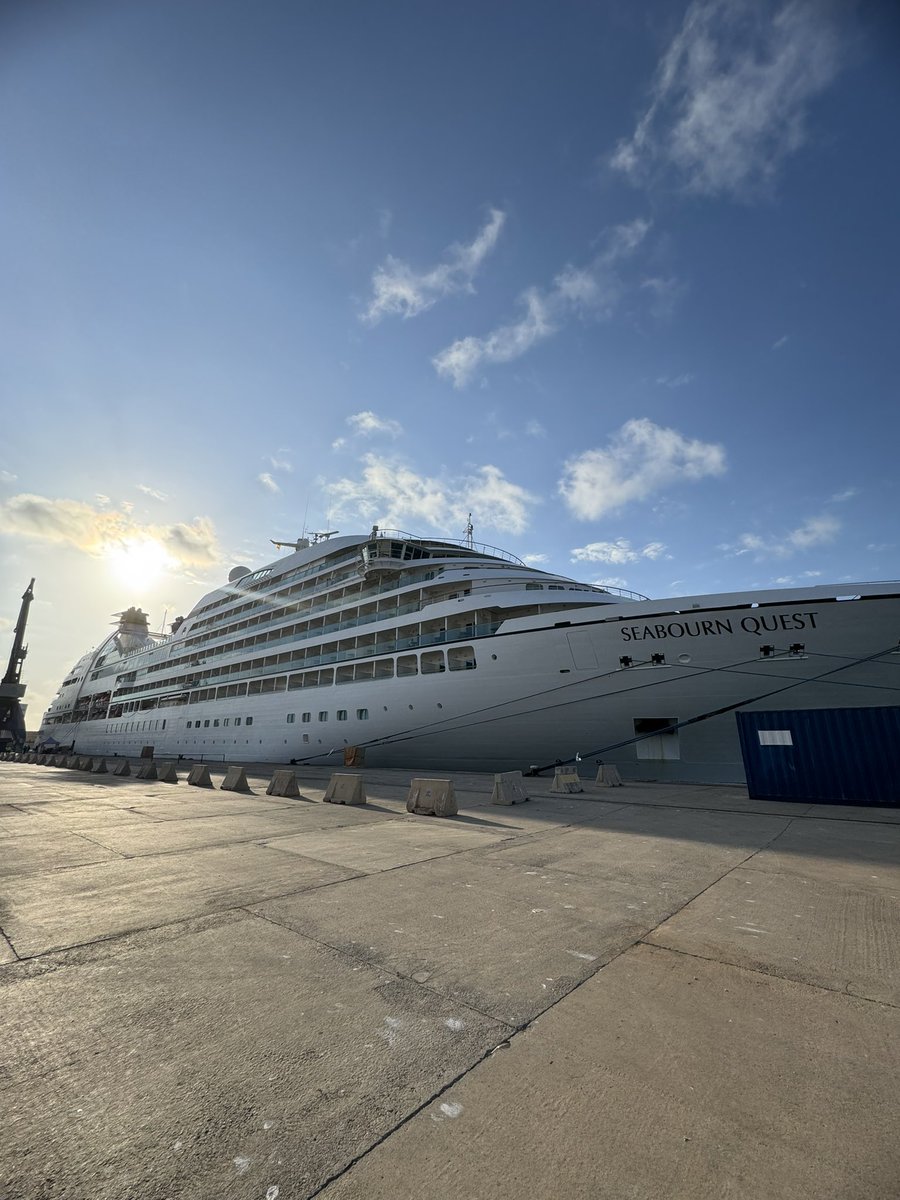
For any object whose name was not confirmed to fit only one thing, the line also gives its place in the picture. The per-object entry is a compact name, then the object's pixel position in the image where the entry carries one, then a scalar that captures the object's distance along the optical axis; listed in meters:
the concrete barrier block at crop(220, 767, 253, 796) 13.99
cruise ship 14.28
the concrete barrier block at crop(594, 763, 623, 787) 14.27
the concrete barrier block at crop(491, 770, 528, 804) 10.99
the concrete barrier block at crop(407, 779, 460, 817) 9.72
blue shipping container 10.89
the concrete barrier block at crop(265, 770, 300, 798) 12.91
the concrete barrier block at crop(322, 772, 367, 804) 11.06
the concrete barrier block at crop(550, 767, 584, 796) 12.75
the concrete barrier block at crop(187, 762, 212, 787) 15.27
